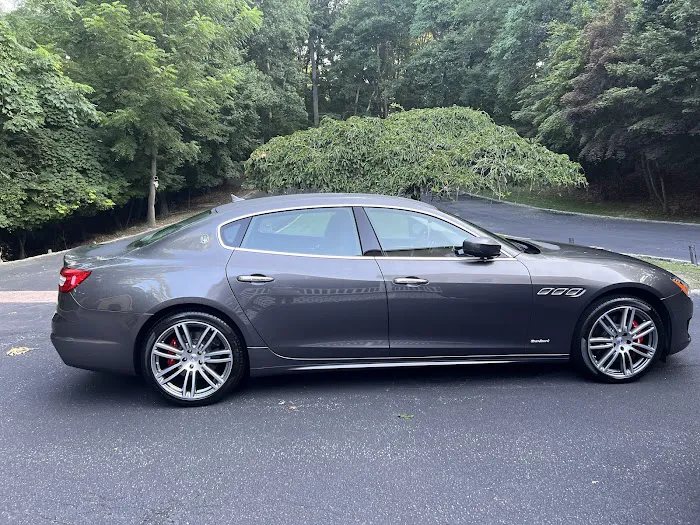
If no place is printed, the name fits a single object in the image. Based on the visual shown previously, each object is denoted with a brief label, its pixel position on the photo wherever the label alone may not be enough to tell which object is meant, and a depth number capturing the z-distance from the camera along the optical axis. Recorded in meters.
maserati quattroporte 3.65
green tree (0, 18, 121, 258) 13.76
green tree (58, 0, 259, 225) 17.08
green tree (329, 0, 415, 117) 41.31
